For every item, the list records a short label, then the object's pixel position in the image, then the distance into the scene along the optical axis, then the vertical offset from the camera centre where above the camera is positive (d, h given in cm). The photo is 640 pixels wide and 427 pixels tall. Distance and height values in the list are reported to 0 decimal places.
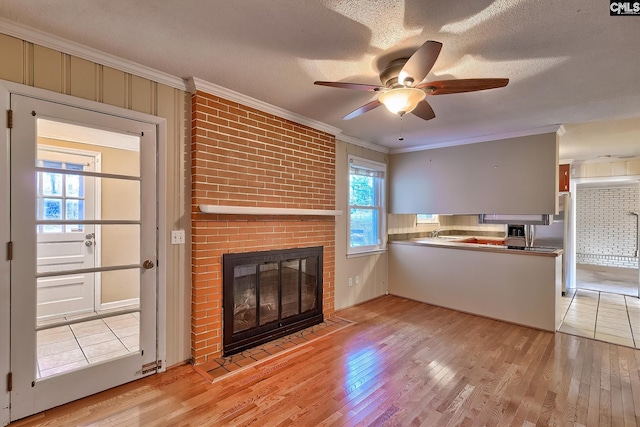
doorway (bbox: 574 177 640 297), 700 -45
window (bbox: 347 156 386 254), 442 +8
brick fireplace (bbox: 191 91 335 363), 261 +23
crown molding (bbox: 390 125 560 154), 354 +99
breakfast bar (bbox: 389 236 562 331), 356 -90
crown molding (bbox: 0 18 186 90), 181 +108
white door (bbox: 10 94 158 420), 189 -40
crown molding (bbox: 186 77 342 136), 256 +106
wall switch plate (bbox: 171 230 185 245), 252 -23
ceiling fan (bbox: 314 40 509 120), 167 +80
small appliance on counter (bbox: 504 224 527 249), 397 -33
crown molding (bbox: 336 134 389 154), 414 +101
